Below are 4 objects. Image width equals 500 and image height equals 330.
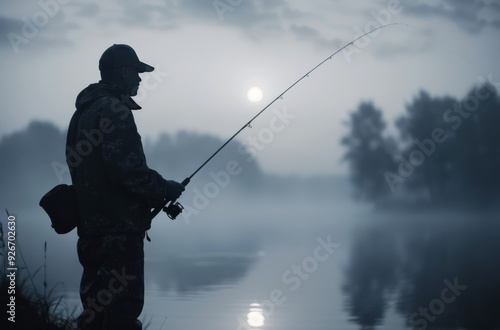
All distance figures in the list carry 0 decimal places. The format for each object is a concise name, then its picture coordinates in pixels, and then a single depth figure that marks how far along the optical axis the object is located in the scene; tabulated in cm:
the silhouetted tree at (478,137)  5550
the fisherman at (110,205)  483
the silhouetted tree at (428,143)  5753
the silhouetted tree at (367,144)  5941
